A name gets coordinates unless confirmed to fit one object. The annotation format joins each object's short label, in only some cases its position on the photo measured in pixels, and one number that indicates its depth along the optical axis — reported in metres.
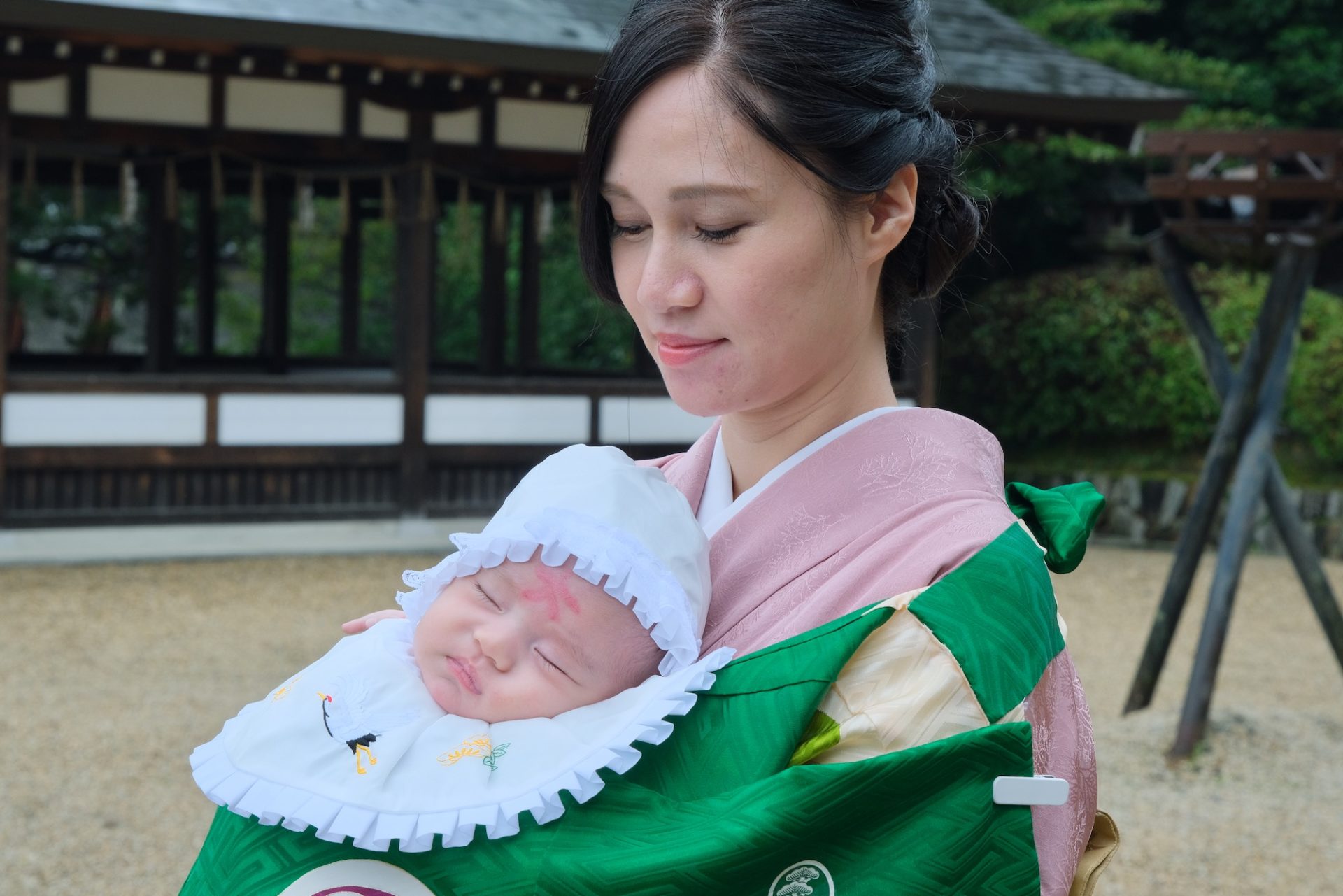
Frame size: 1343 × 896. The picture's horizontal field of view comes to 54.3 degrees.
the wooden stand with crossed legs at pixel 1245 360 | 4.46
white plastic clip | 0.90
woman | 1.01
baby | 0.93
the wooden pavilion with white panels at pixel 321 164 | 6.81
